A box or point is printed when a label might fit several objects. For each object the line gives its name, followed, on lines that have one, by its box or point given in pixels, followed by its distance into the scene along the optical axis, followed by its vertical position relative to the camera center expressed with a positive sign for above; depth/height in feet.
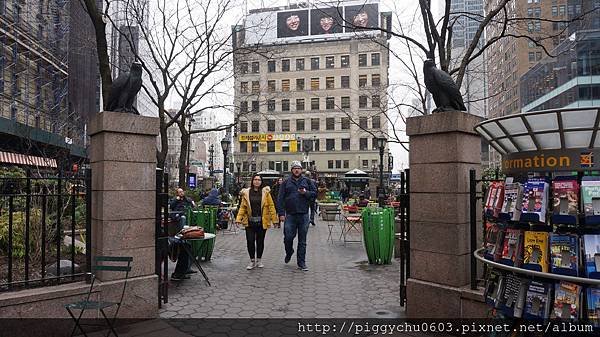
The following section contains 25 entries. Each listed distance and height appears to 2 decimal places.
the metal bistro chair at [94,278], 12.66 -3.42
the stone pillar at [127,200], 15.49 -0.66
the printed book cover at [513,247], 9.71 -1.59
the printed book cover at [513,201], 9.82 -0.44
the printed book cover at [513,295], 9.47 -2.69
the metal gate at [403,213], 16.85 -1.26
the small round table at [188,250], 21.65 -3.64
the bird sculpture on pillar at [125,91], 16.16 +3.71
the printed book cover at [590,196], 8.63 -0.29
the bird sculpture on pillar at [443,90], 15.56 +3.58
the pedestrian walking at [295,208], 25.90 -1.58
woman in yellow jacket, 25.18 -1.98
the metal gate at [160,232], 17.12 -2.12
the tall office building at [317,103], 203.82 +41.80
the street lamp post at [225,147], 76.74 +7.00
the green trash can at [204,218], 33.45 -2.94
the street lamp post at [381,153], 62.58 +5.28
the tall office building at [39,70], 62.85 +21.65
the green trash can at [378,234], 26.63 -3.39
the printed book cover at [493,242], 10.50 -1.60
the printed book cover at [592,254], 8.50 -1.51
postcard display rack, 8.68 -0.89
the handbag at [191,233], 22.47 -2.81
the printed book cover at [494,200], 10.64 -0.46
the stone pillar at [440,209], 14.66 -0.99
